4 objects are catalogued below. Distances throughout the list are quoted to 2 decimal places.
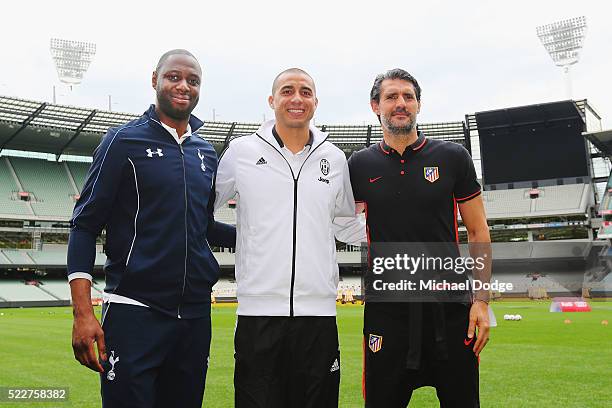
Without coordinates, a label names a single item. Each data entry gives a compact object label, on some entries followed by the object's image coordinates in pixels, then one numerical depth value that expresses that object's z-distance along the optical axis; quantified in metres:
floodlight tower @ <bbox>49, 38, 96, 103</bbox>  51.22
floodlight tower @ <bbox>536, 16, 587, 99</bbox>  53.25
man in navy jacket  3.08
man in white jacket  3.13
